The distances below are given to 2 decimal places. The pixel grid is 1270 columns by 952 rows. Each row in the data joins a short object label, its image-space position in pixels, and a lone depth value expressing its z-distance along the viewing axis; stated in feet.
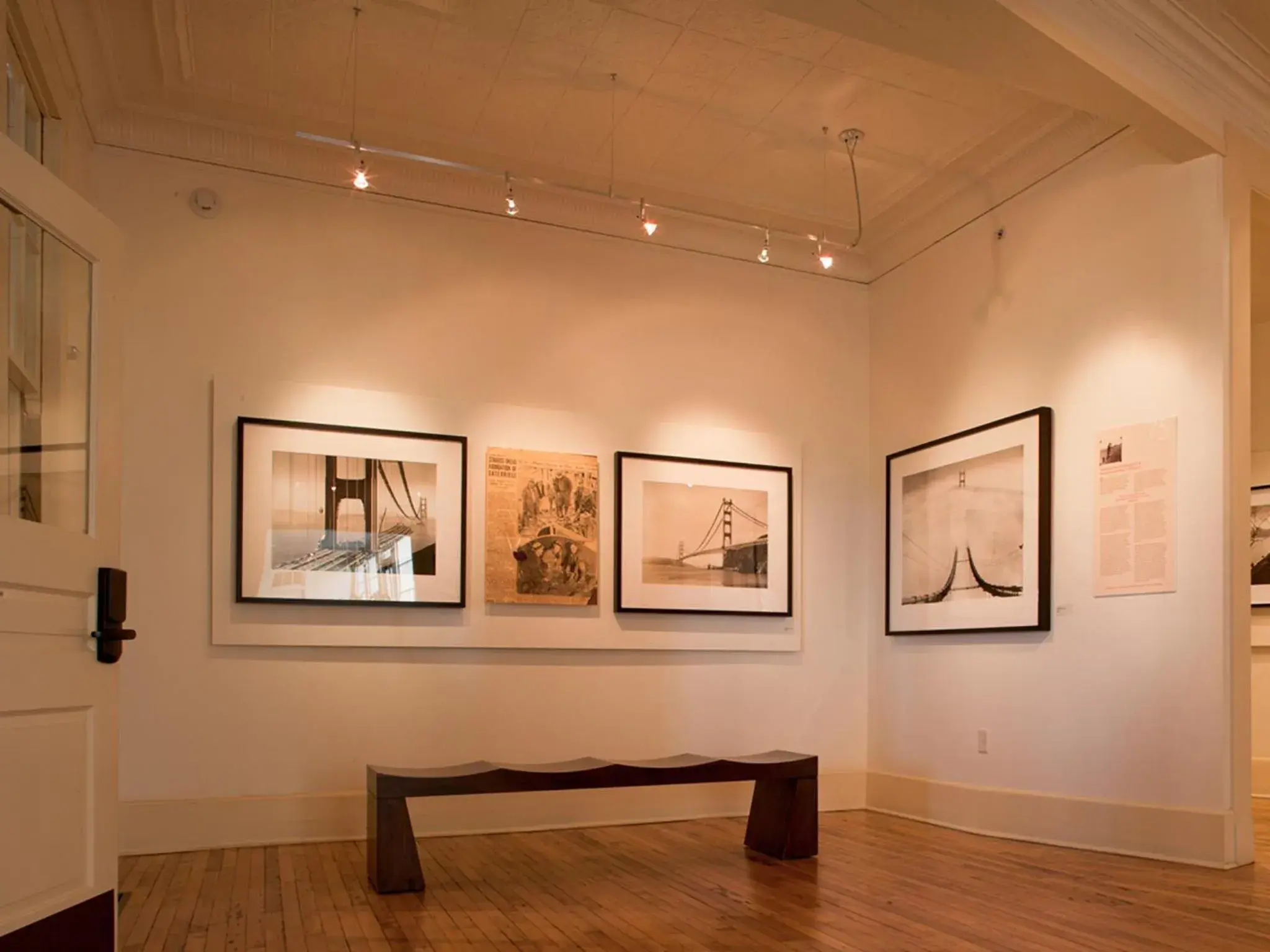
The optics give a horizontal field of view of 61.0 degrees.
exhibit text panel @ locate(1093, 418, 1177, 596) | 16.37
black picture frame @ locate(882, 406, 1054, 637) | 18.22
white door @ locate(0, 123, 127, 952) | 9.46
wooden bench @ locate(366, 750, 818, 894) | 14.56
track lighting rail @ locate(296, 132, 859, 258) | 17.16
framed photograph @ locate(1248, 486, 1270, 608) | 24.41
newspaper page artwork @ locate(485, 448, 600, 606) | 19.86
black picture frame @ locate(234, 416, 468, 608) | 17.99
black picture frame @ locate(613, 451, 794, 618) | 20.65
